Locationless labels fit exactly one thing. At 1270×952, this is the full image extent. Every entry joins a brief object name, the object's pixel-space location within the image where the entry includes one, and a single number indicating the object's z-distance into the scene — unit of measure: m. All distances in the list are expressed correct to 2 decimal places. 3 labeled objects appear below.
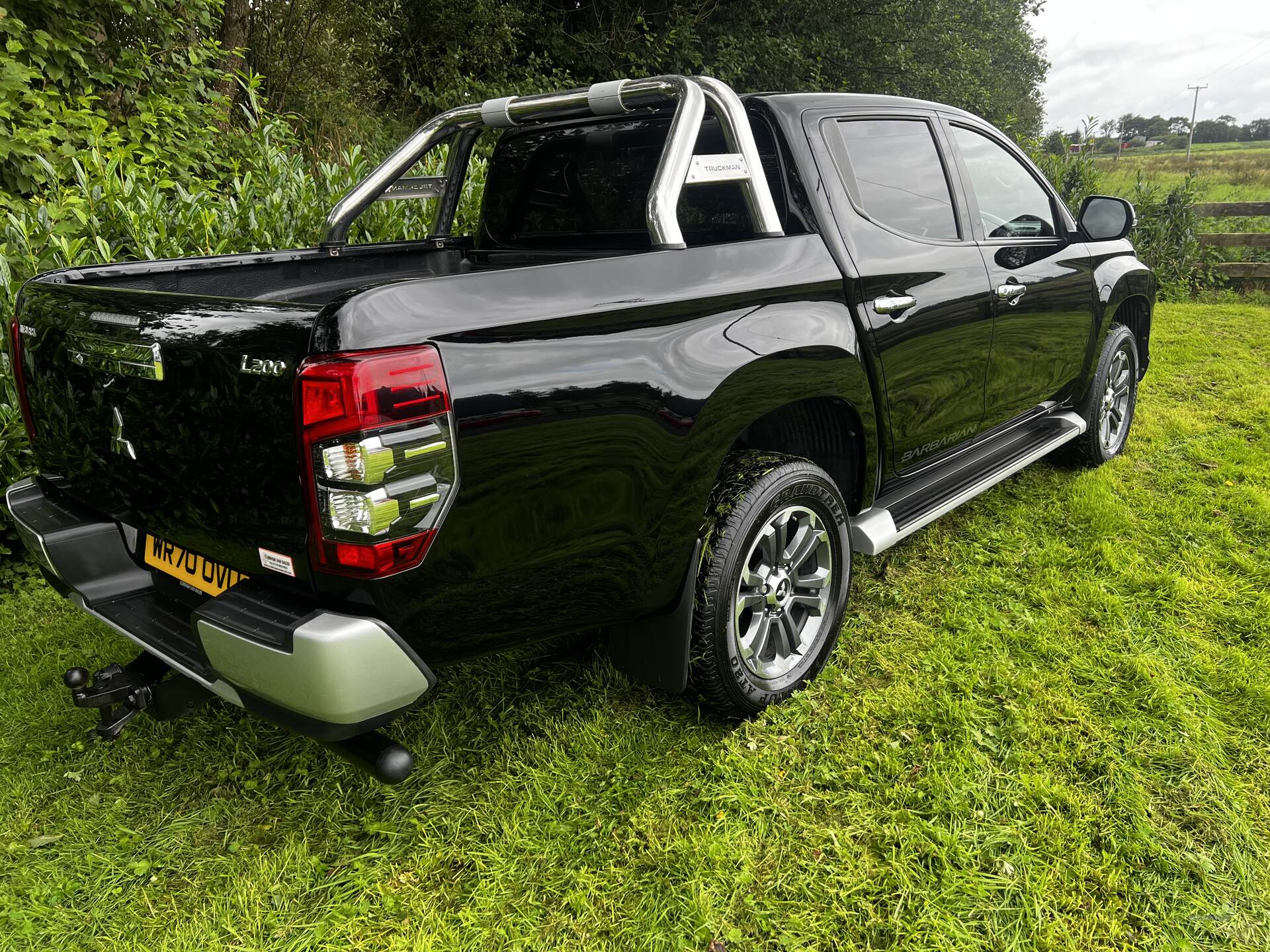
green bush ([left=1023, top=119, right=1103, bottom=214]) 10.74
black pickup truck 1.77
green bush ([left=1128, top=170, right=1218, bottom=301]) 10.45
